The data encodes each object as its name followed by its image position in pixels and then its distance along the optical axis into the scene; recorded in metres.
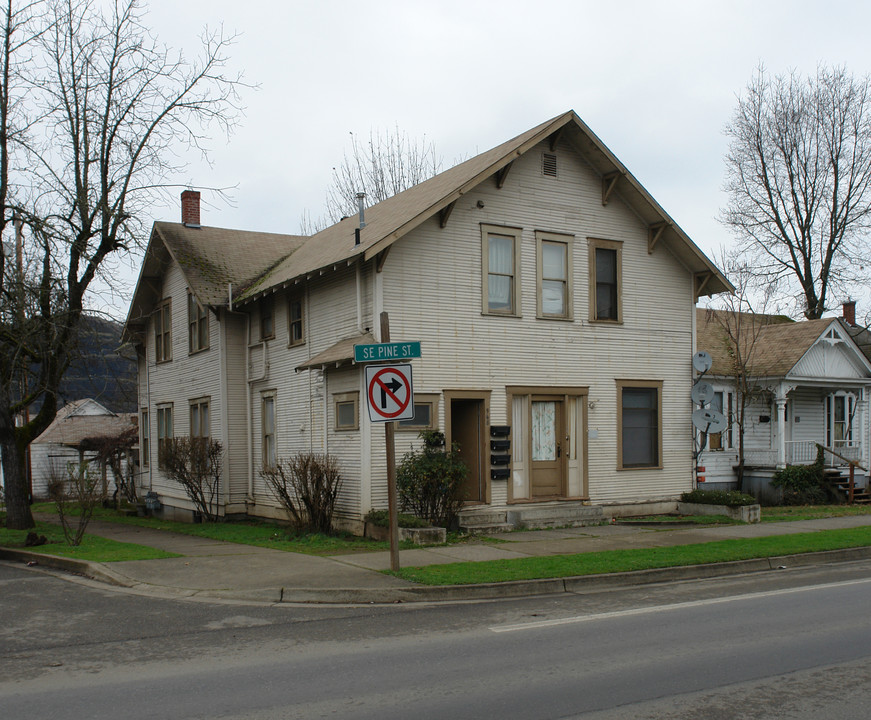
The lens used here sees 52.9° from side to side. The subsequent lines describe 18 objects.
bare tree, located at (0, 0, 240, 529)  17.88
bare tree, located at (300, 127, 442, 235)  38.97
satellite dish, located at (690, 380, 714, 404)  19.41
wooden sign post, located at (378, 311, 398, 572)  11.27
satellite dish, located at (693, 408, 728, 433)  19.11
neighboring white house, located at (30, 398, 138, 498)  40.50
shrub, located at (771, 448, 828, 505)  24.42
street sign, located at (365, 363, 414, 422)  11.12
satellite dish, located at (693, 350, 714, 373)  19.59
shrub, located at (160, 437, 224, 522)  20.45
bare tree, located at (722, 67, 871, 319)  36.06
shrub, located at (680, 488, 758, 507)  18.53
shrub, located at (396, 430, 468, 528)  15.55
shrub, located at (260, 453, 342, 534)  15.90
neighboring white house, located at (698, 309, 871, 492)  25.12
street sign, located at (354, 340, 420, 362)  11.16
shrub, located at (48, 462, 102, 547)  15.10
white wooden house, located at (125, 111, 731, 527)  16.48
